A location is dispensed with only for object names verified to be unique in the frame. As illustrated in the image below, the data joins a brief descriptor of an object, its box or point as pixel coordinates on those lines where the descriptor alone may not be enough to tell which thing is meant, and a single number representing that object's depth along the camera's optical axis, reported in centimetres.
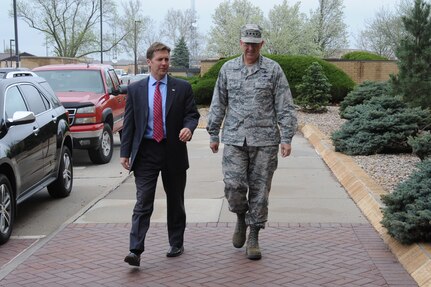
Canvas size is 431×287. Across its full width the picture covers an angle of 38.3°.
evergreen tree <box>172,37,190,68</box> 7731
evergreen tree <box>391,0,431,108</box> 994
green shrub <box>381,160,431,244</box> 504
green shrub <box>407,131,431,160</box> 694
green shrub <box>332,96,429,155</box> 997
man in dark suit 515
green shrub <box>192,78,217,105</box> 2156
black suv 625
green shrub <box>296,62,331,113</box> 1853
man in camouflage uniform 519
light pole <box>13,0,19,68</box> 2786
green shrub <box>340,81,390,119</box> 1505
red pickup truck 1117
